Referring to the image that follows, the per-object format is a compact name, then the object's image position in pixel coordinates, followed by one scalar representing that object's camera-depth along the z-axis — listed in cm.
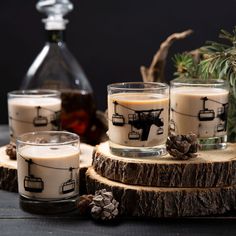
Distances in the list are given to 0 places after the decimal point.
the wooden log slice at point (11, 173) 121
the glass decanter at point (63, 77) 150
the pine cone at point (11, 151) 126
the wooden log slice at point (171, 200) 110
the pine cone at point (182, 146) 111
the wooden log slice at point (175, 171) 110
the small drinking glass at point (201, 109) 116
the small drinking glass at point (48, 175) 111
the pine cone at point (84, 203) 111
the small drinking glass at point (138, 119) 112
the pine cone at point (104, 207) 109
